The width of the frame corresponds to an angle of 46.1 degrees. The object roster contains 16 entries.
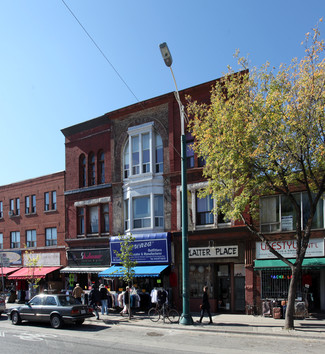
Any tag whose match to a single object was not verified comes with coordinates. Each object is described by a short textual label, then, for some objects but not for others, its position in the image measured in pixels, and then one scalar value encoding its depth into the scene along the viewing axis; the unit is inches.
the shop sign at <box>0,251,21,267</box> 1226.6
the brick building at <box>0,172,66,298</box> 1130.7
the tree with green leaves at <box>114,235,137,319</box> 746.8
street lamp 616.4
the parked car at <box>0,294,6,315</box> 799.7
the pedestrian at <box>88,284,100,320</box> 751.7
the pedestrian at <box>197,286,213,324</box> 660.1
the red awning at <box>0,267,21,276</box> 1208.8
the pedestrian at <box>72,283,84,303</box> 860.6
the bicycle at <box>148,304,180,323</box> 690.3
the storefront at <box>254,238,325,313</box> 703.1
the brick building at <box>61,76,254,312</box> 812.0
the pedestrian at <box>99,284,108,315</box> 779.4
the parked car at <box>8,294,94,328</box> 628.9
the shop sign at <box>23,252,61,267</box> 1129.4
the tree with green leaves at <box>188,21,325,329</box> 540.7
